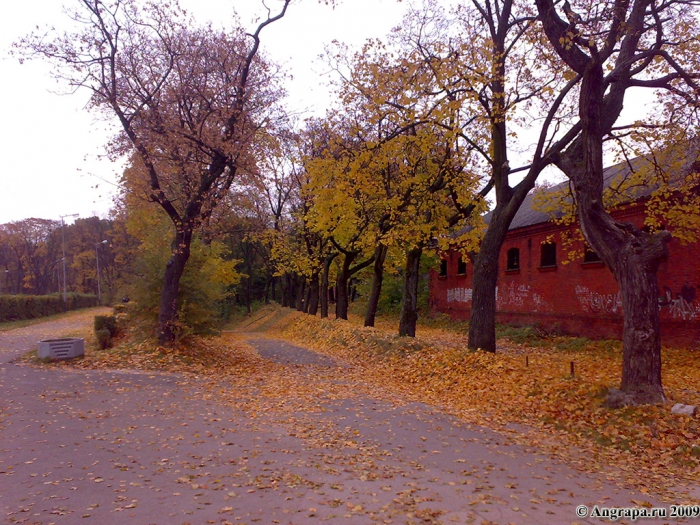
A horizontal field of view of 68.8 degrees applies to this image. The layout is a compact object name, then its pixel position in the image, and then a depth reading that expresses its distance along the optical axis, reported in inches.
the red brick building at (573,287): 597.3
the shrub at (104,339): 735.7
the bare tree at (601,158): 301.1
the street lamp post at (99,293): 2393.9
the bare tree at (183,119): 530.6
